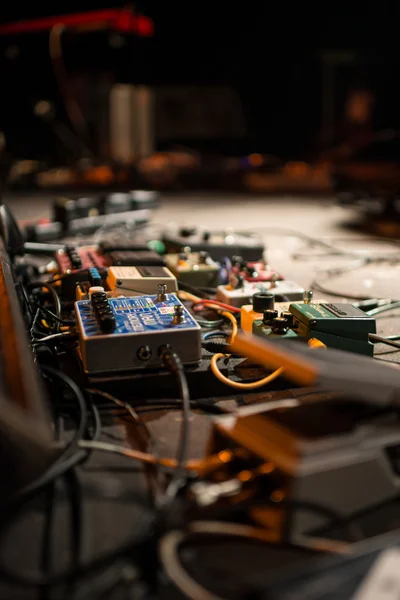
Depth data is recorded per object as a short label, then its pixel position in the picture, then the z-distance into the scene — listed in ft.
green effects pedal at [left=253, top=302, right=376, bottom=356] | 4.84
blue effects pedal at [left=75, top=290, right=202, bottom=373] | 4.32
